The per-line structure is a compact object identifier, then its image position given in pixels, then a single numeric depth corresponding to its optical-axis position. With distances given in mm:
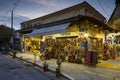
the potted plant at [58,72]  4631
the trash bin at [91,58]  6405
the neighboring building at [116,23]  8948
